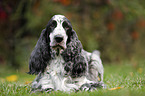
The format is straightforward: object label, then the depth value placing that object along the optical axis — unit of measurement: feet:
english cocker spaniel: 14.34
